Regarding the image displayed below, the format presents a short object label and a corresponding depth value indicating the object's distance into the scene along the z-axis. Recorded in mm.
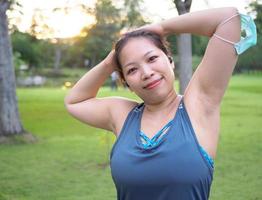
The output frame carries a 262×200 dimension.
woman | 1678
